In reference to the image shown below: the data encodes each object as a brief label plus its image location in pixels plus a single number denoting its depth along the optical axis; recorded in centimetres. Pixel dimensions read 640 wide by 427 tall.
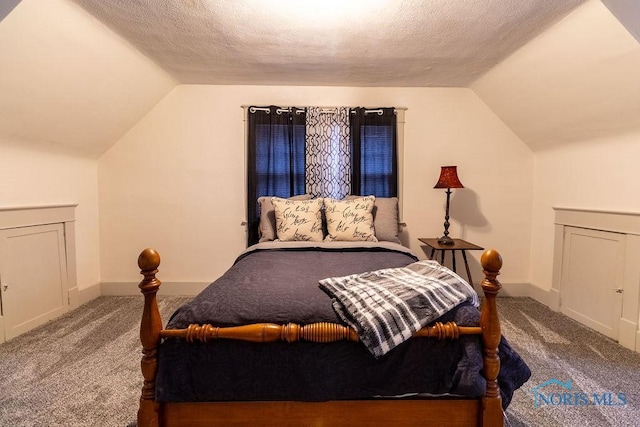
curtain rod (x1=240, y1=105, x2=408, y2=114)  308
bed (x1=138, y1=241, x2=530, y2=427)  107
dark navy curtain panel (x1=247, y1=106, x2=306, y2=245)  308
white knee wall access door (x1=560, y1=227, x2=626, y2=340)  225
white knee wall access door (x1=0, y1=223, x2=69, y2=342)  220
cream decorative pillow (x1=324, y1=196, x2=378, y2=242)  253
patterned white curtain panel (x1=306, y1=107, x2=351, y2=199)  310
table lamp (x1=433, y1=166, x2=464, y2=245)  278
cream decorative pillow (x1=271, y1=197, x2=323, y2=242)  253
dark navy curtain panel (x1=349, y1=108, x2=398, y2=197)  310
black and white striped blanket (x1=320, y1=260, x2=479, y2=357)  104
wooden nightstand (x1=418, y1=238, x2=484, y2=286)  268
